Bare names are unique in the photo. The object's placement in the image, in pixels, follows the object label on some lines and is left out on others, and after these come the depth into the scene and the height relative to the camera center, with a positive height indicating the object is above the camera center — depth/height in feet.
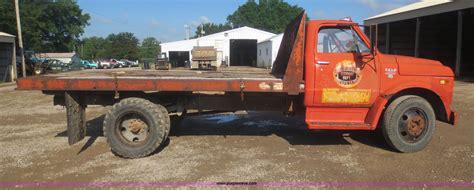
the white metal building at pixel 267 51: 142.72 +3.60
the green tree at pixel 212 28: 485.97 +40.02
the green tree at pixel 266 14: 406.41 +46.69
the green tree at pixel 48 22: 141.59 +16.81
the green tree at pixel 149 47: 431.10 +15.93
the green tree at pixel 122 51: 349.20 +8.56
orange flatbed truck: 21.70 -1.44
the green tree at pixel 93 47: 371.60 +14.48
